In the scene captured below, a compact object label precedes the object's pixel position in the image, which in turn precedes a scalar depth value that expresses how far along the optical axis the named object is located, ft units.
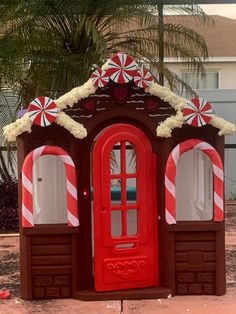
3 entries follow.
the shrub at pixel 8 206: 30.81
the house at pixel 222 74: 41.39
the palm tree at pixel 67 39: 27.76
